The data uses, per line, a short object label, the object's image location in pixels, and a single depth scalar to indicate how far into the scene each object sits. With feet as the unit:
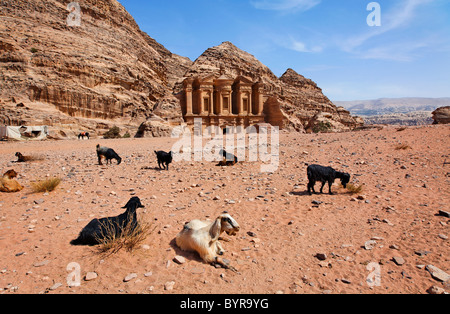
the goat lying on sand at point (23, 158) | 34.99
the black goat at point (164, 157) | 31.04
